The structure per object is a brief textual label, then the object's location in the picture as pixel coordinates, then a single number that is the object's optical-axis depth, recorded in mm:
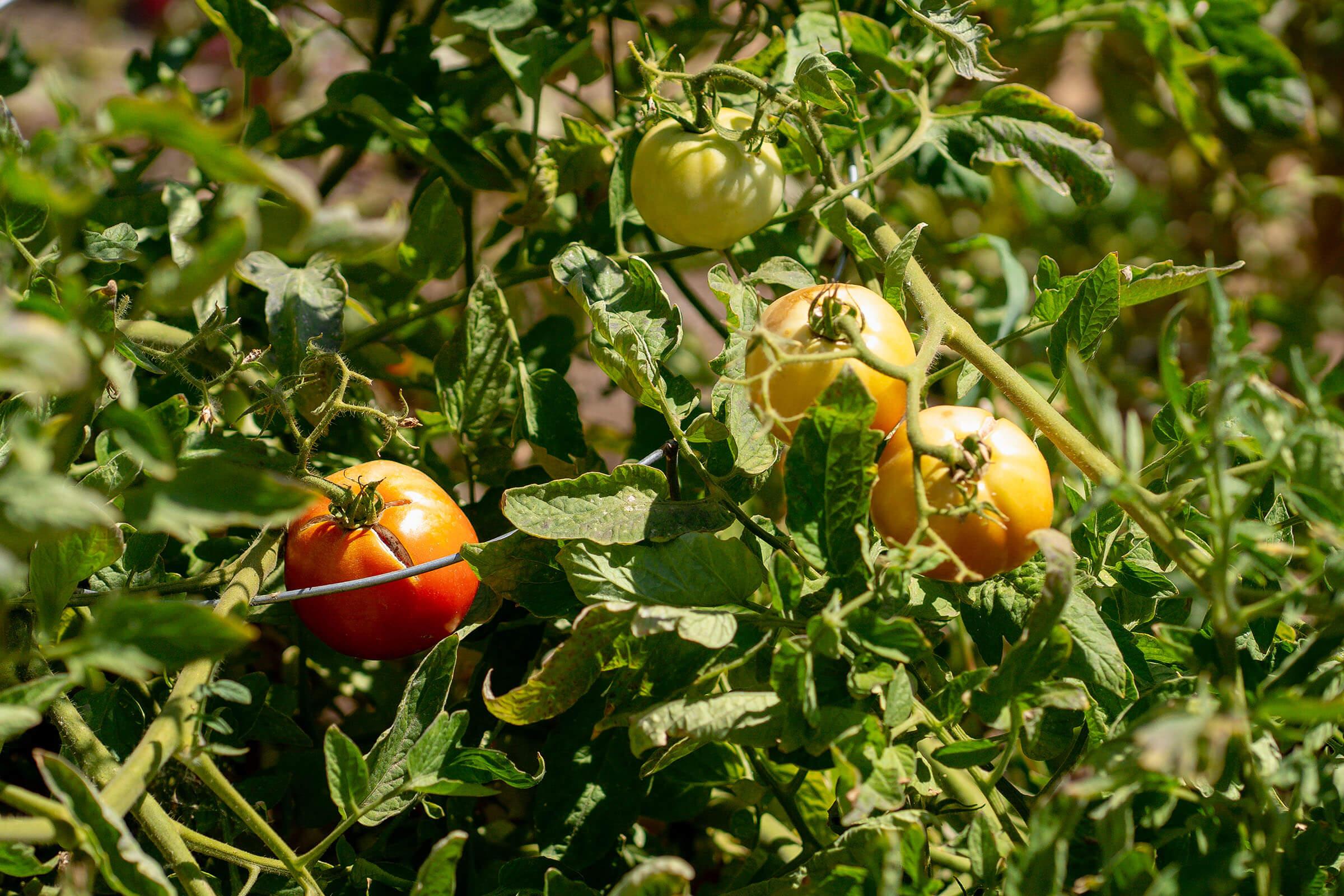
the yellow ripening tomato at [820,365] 1240
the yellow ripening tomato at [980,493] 1215
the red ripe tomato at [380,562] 1276
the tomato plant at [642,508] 1155
